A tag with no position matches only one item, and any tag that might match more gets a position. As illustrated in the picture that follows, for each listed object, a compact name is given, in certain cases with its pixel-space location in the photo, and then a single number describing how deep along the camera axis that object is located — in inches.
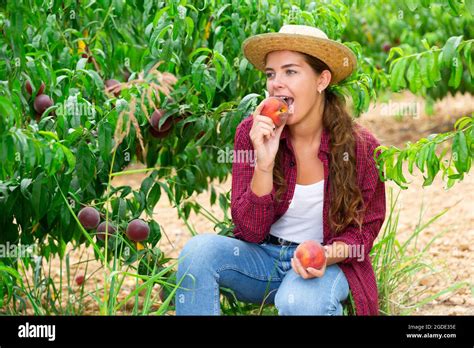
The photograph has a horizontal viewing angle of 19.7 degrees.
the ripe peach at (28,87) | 222.3
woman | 194.3
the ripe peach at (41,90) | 225.2
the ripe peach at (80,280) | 257.3
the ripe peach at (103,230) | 219.6
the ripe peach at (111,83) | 241.1
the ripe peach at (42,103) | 221.2
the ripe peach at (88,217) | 215.0
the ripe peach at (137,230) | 217.3
